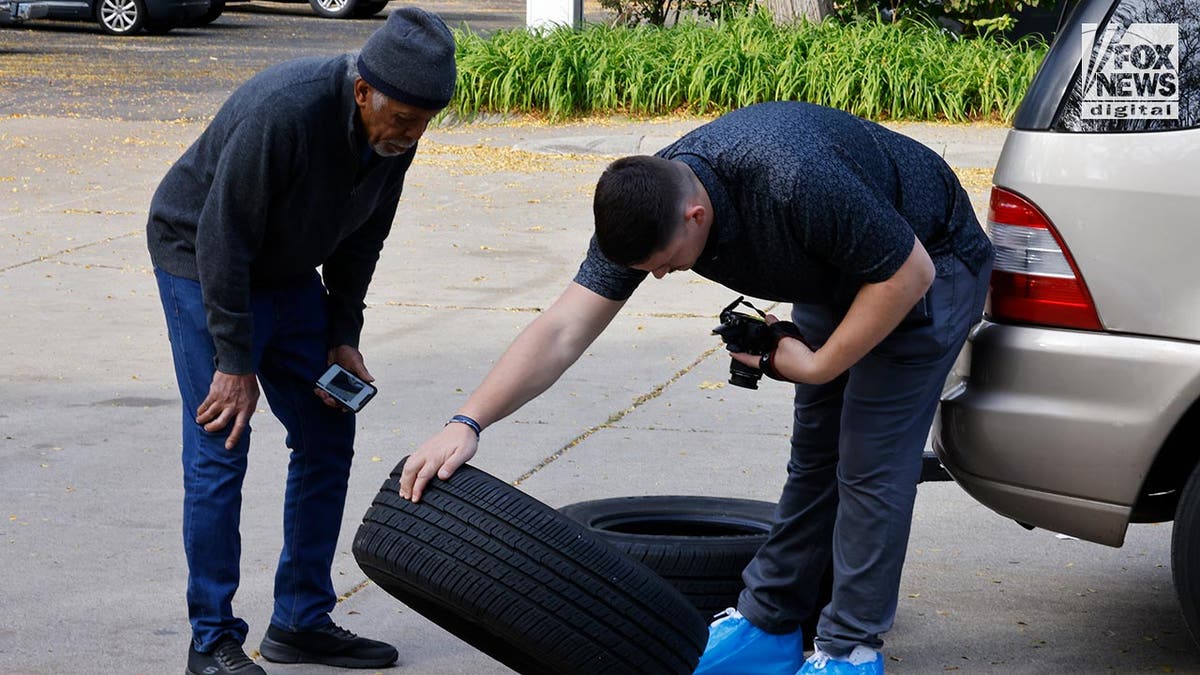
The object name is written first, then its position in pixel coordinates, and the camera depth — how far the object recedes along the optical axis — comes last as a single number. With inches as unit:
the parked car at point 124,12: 935.0
